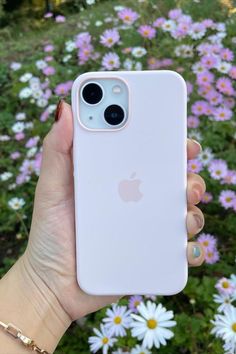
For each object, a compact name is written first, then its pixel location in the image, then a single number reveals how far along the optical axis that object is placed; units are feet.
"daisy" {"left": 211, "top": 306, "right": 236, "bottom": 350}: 1.08
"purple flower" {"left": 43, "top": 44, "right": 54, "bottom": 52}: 2.35
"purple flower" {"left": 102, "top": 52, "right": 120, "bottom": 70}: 1.95
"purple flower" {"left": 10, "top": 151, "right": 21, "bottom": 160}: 1.93
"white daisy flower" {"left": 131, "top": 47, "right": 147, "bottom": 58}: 1.96
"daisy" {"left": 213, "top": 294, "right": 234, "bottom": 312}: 1.18
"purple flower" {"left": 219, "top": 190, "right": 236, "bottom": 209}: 1.45
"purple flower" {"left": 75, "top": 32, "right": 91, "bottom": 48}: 2.12
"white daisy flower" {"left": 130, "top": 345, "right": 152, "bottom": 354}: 1.14
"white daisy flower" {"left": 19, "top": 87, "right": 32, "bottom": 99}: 2.11
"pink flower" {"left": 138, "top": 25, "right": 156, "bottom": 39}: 1.98
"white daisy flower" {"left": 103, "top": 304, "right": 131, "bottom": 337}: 1.17
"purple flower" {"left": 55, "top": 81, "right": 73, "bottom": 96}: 1.97
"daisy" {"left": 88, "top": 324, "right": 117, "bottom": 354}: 1.16
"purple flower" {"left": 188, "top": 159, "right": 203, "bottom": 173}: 1.53
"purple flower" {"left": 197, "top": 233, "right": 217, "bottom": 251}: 1.40
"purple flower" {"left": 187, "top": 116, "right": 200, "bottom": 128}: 1.66
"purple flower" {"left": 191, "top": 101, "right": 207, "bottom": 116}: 1.68
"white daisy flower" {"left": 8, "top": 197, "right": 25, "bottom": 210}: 1.73
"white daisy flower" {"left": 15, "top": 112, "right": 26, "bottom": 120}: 2.08
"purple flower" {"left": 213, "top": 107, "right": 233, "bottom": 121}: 1.64
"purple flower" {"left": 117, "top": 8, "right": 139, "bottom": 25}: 2.13
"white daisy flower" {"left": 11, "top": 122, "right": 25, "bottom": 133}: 2.03
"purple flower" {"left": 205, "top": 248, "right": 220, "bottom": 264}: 1.37
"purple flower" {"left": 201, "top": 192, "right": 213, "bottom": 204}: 1.50
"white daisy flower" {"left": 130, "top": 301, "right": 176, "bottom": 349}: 1.10
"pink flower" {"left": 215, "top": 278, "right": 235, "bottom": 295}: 1.21
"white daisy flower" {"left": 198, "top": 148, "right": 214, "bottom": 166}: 1.55
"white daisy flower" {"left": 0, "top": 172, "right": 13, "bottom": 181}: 1.87
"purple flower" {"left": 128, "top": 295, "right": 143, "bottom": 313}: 1.24
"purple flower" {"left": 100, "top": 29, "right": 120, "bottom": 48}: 2.09
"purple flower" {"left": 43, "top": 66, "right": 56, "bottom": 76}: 2.14
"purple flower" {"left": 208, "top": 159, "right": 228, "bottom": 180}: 1.50
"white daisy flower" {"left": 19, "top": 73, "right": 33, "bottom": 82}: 2.22
